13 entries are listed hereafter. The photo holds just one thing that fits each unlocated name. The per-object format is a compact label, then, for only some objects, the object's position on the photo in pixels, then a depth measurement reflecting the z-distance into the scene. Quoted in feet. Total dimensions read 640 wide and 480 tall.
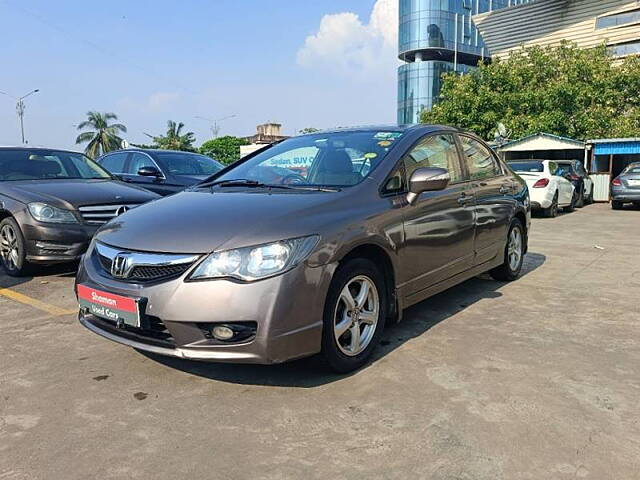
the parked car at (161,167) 27.14
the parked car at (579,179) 49.31
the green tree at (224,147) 224.53
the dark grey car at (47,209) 17.98
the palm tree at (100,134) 196.44
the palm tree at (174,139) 196.38
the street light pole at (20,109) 144.40
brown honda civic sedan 9.07
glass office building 201.67
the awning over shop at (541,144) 61.21
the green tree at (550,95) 75.00
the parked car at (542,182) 41.88
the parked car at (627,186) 48.19
